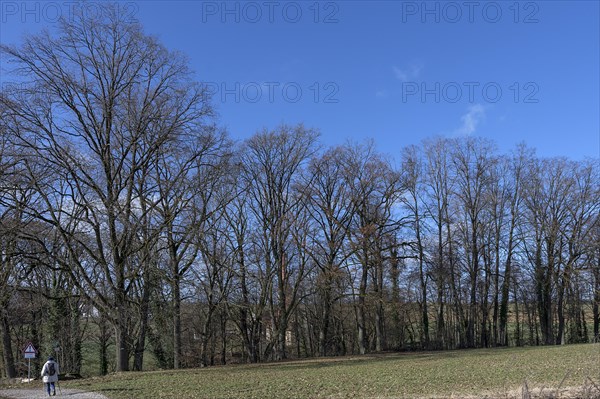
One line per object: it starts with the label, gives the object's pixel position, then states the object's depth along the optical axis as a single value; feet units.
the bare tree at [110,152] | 73.82
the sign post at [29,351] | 64.18
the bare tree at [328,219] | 131.85
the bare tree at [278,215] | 131.03
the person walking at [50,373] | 50.26
